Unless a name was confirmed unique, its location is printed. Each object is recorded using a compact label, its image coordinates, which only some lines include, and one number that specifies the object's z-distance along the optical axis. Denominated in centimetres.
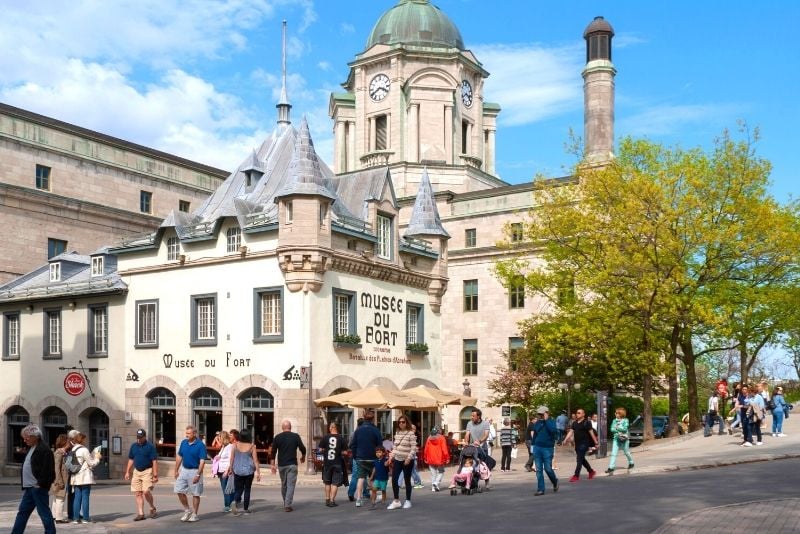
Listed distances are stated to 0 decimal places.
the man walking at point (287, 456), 1836
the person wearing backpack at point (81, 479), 1781
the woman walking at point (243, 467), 1802
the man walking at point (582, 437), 2159
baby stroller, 2100
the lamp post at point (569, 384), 4116
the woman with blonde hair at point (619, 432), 2272
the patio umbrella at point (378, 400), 2952
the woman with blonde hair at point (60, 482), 1805
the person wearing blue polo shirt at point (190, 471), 1769
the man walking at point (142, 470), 1825
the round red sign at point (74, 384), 3491
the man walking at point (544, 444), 1924
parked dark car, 4369
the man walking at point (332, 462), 1897
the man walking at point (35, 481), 1441
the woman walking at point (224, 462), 1841
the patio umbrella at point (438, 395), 3209
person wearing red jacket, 2128
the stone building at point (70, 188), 4722
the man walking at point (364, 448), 1884
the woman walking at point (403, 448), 1880
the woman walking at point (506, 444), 2952
